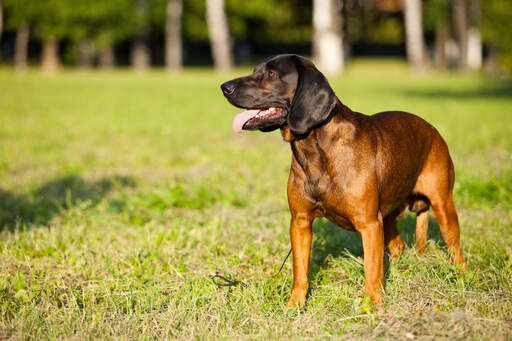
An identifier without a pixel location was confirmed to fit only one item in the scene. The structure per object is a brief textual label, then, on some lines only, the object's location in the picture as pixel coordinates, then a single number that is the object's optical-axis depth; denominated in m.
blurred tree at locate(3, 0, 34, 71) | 39.59
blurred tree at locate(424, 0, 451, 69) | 45.72
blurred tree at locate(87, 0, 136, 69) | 41.62
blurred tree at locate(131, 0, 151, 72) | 43.56
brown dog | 3.12
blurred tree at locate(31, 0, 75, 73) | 40.47
